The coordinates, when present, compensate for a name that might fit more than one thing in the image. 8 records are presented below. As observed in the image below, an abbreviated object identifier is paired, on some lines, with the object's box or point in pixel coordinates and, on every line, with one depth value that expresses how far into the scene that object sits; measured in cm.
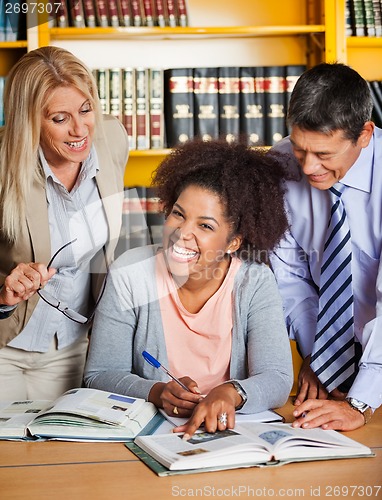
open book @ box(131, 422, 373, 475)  133
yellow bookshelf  353
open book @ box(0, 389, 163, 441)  151
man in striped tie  170
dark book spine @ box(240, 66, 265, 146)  338
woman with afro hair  182
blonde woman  199
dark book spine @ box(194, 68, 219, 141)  337
